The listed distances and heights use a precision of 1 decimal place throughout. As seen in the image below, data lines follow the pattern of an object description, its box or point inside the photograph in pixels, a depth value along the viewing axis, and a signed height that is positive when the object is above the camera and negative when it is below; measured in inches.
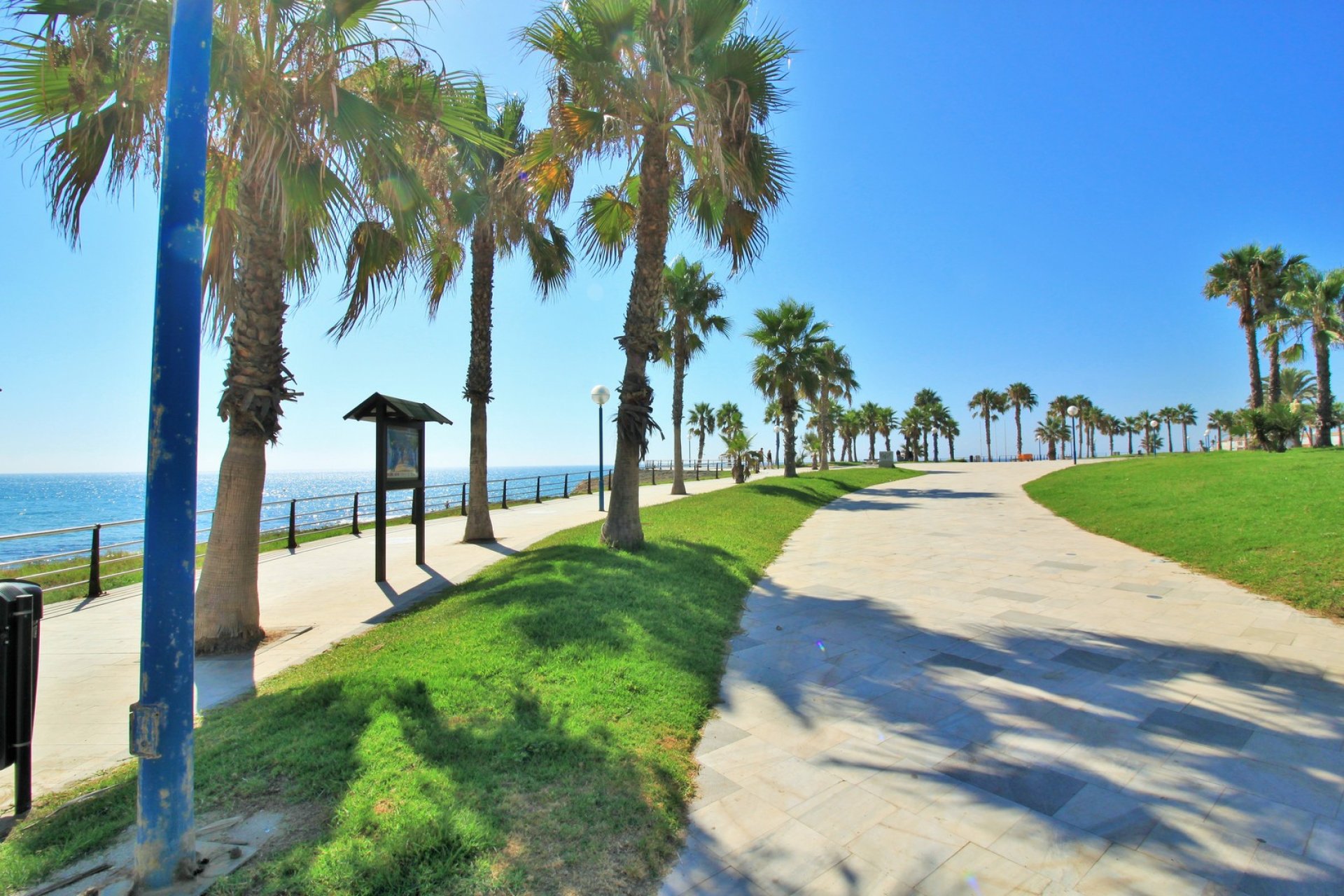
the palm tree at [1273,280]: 1162.6 +333.2
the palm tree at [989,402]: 3004.4 +291.7
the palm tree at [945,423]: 2974.9 +196.0
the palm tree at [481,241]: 282.8 +152.8
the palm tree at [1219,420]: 3230.6 +206.1
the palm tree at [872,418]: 2938.0 +225.3
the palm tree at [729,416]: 2402.8 +207.6
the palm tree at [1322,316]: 1103.0 +252.6
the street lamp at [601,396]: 690.8 +83.8
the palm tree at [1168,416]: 3919.8 +277.5
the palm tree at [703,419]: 2598.4 +211.3
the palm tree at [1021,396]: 2967.5 +315.5
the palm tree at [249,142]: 185.5 +111.5
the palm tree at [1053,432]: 3479.3 +173.1
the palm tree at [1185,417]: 3858.3 +260.8
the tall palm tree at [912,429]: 2994.6 +173.8
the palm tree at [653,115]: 303.6 +188.5
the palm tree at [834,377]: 1264.8 +181.7
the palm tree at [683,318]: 880.9 +223.6
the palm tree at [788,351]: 1023.6 +193.2
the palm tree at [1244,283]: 1165.1 +339.2
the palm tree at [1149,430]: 4089.6 +194.3
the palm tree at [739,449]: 1066.8 +51.8
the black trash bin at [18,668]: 100.5 -30.6
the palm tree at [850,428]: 3004.9 +187.6
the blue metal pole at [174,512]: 84.4 -4.5
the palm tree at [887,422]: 2901.1 +202.9
